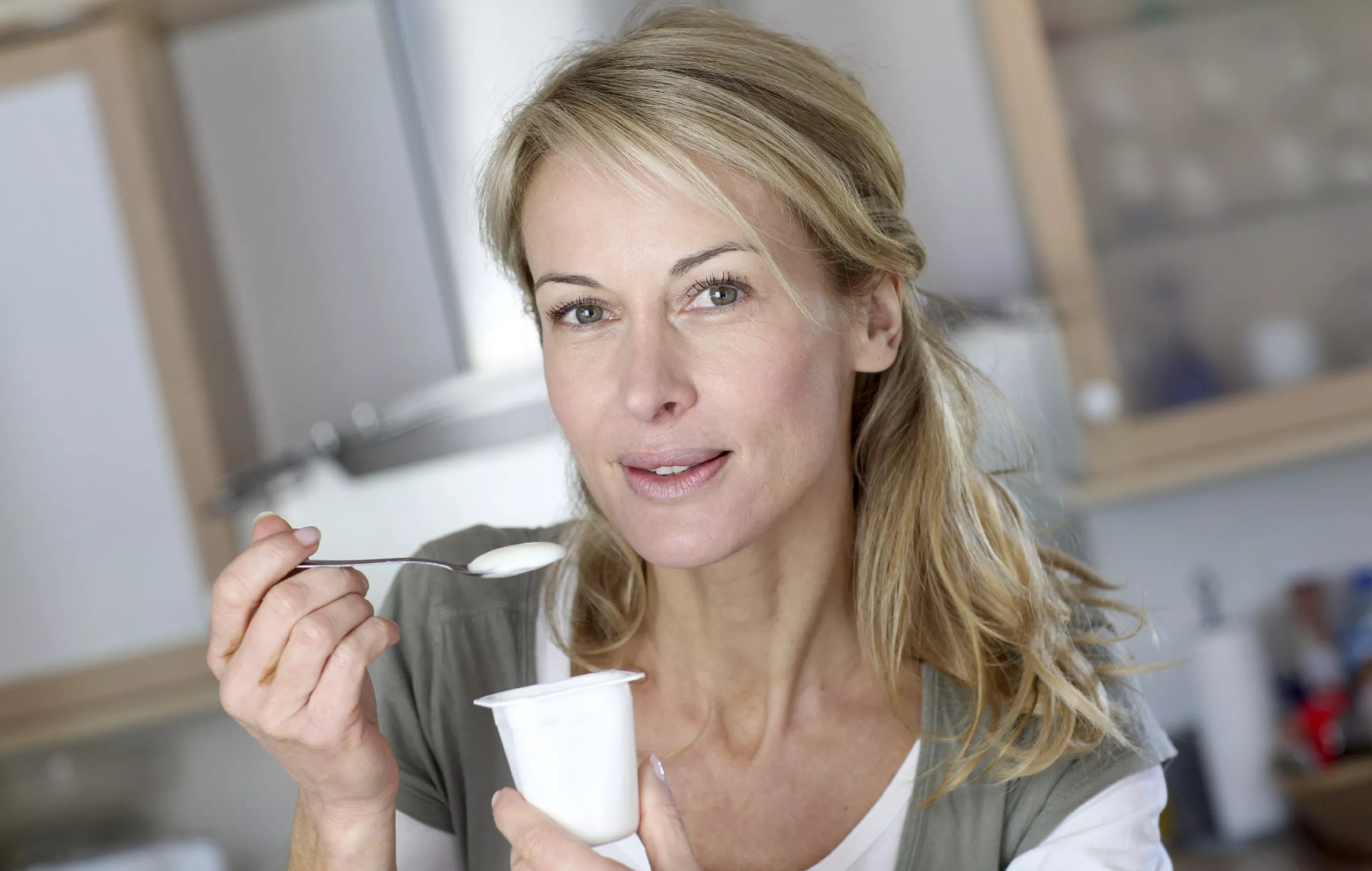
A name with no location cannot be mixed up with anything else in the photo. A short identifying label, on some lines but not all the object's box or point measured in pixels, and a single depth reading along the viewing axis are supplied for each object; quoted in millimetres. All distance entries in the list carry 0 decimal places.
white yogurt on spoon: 988
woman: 1042
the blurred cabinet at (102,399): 2225
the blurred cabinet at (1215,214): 2229
